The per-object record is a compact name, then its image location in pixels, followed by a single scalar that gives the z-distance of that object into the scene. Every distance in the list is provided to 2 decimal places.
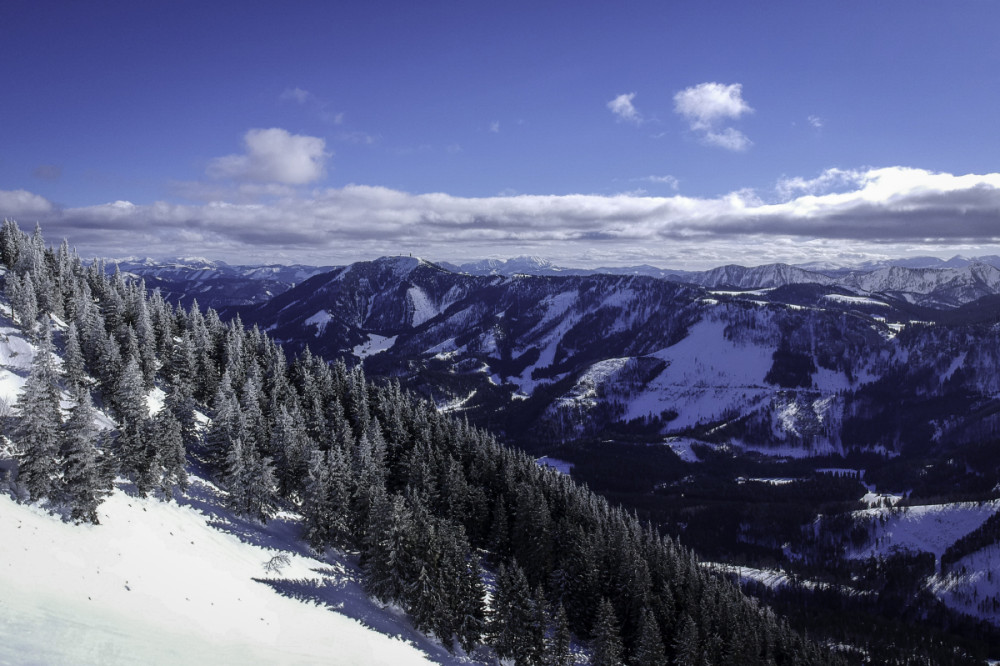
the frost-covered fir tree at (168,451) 59.07
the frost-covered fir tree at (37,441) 46.04
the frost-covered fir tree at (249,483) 63.38
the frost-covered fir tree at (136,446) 57.00
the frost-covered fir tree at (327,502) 63.12
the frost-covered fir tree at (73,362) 68.61
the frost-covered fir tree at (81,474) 47.22
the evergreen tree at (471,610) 57.56
